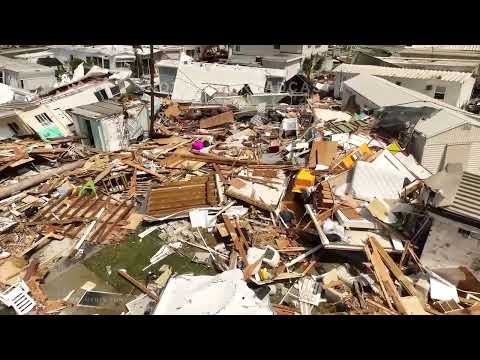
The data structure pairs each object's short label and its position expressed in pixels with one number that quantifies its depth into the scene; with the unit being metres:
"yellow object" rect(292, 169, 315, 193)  15.88
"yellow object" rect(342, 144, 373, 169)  16.89
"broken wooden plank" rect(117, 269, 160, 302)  11.69
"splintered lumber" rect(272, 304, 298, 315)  10.95
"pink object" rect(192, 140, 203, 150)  21.63
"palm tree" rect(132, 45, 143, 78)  38.94
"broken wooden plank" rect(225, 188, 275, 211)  15.28
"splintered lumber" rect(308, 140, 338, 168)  17.77
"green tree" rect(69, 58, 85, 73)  39.57
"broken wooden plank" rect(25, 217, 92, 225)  14.98
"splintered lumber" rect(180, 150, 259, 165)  19.53
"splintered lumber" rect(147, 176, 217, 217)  15.70
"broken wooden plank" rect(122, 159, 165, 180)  18.57
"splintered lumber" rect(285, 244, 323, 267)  12.78
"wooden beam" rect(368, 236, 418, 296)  11.27
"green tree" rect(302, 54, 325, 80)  41.90
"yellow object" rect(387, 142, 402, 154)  17.74
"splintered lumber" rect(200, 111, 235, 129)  25.64
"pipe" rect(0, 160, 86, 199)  16.84
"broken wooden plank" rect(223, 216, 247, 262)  13.11
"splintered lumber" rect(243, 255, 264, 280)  12.03
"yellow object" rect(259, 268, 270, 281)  12.11
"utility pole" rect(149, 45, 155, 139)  22.18
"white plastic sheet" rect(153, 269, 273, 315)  9.20
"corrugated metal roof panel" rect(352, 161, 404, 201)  14.73
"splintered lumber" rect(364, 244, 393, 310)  10.86
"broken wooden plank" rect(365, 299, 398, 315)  10.59
